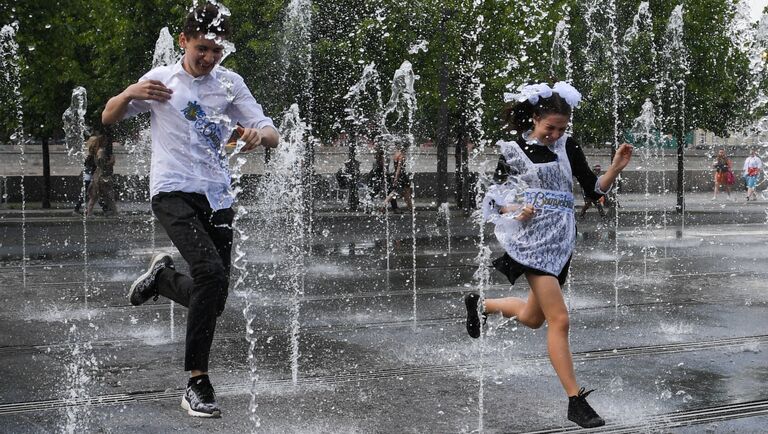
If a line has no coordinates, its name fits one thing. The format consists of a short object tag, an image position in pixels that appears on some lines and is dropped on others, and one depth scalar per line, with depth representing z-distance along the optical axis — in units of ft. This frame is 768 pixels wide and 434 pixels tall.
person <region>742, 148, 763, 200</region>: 123.13
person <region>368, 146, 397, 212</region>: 95.35
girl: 17.62
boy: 16.24
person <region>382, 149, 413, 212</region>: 86.74
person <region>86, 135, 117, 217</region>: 82.89
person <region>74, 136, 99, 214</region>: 82.74
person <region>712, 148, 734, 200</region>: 129.59
